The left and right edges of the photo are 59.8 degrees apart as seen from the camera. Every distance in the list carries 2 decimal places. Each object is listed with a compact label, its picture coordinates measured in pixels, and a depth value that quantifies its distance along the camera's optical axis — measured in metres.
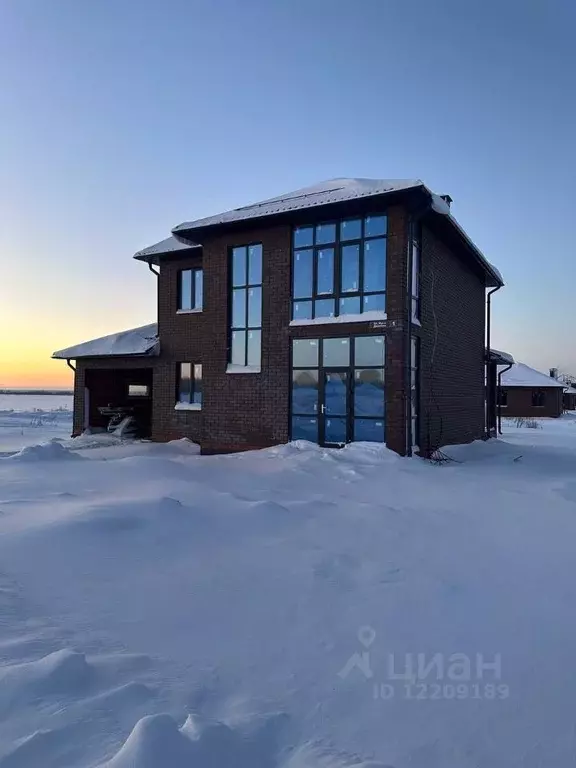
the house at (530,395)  34.00
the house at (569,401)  48.47
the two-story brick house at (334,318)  10.11
